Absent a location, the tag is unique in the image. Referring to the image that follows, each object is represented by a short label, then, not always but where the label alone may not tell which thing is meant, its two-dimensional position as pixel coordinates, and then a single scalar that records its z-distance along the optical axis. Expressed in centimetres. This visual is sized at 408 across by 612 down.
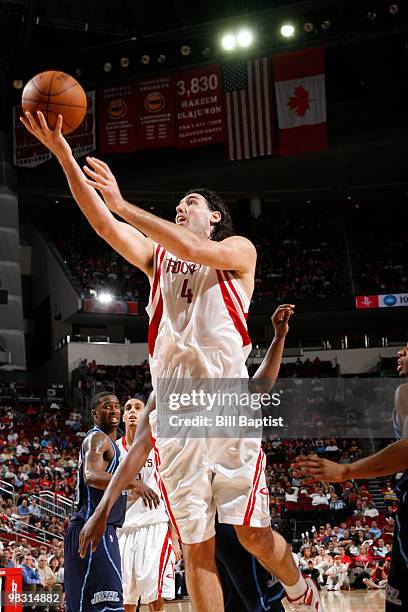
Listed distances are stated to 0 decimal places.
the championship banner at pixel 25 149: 2566
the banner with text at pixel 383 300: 2606
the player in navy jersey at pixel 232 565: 412
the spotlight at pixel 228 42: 2438
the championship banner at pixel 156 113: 2436
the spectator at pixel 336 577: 1464
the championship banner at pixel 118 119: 2473
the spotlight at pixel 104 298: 2684
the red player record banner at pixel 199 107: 2380
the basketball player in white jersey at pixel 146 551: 719
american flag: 2328
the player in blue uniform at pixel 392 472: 326
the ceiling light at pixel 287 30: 2434
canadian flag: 2294
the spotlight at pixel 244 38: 2428
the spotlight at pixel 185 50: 2516
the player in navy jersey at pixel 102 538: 511
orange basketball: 425
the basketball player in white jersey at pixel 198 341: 375
